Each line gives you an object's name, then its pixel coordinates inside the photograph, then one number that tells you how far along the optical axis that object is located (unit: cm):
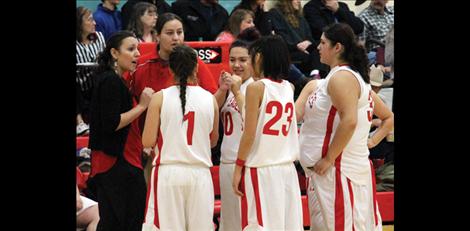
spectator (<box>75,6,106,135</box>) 1733
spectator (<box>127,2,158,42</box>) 1812
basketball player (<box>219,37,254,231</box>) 1405
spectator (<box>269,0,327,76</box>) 2023
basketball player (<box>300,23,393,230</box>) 1267
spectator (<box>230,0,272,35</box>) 2009
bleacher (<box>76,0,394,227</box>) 1554
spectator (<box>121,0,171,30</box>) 1969
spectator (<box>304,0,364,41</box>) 2147
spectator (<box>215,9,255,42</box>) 1881
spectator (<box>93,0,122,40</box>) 1944
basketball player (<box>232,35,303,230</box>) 1283
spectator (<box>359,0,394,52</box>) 2214
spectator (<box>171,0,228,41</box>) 1989
